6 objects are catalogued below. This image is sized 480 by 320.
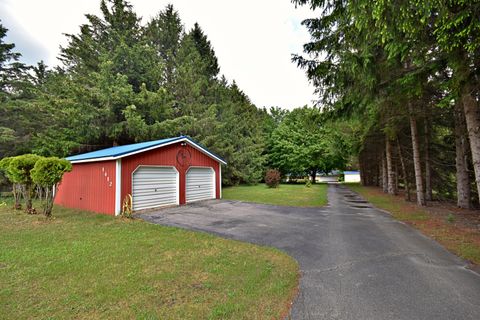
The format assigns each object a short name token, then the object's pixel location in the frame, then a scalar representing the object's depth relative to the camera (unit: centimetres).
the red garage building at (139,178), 898
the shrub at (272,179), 2194
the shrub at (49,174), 731
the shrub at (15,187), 889
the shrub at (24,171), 817
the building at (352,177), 4215
